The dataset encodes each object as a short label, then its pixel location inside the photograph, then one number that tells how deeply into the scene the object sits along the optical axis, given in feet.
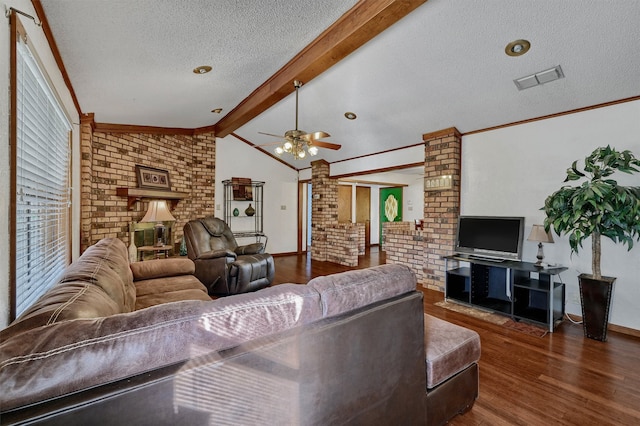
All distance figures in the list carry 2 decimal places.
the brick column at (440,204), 13.60
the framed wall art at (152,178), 15.57
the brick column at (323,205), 21.85
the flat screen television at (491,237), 11.12
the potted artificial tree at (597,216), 8.34
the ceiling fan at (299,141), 11.08
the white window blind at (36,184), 4.94
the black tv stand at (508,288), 9.85
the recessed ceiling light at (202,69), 9.65
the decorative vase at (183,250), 16.83
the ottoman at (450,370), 4.95
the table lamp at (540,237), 10.06
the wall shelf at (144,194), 14.51
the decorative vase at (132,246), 14.34
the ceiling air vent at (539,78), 8.84
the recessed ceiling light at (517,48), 7.96
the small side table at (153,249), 14.56
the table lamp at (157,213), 14.15
